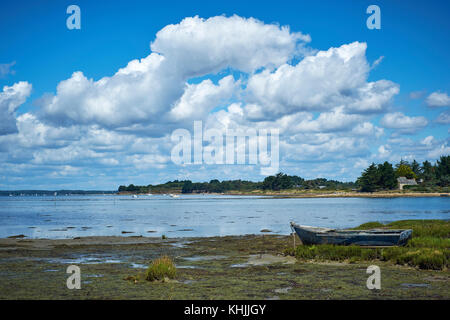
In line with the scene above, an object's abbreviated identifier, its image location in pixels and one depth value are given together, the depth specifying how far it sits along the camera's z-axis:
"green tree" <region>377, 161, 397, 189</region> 164.62
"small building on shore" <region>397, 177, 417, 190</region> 170.75
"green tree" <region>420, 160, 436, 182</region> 177.95
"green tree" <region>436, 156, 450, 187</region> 168.25
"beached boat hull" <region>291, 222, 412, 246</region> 22.69
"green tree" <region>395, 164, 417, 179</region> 183.23
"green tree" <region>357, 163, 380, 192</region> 167.25
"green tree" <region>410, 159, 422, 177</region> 198.75
